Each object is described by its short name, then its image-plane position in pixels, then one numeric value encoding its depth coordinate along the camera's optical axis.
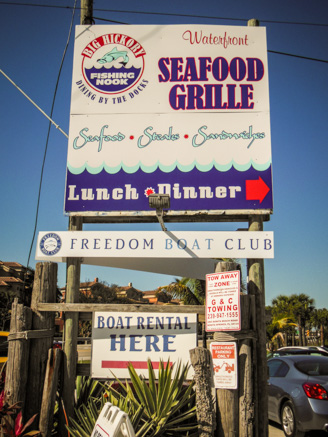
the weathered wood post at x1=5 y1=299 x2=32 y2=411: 5.11
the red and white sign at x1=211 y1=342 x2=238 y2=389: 4.82
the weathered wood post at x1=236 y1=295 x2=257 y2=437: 4.80
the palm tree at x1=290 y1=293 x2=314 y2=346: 51.24
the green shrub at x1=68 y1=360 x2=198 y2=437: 4.64
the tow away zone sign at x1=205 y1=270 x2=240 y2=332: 4.79
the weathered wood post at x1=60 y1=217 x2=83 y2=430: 5.26
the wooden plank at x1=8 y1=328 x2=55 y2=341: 5.18
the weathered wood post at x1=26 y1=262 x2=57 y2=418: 5.23
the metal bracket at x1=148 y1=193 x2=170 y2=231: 5.28
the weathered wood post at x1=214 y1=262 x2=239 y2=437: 4.77
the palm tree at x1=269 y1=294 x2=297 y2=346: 37.69
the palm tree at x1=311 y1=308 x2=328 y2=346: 55.34
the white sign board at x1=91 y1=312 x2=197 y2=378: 5.41
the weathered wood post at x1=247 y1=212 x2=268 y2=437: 5.15
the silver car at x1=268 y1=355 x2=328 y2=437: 7.38
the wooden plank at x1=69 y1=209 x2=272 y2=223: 5.71
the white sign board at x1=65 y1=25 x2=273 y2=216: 5.84
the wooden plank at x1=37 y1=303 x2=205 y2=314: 5.36
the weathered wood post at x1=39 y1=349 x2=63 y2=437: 4.96
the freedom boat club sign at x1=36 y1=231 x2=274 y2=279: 5.49
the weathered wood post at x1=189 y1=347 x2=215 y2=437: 4.48
